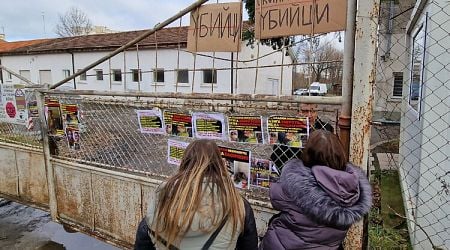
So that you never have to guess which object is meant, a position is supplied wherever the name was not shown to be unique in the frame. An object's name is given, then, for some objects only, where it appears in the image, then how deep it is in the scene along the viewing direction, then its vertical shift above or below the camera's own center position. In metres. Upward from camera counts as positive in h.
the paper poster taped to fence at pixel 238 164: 2.56 -0.58
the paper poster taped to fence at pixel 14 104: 4.26 -0.19
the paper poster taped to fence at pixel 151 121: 2.95 -0.28
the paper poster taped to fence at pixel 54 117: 3.78 -0.32
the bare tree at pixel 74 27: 43.56 +8.34
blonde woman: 1.61 -0.59
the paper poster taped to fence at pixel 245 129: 2.40 -0.29
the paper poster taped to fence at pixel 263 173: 2.48 -0.63
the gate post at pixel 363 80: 1.98 +0.07
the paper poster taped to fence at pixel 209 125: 2.60 -0.28
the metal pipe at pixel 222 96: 2.21 -0.05
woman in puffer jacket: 1.77 -0.59
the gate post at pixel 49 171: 3.91 -0.98
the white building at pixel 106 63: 10.11 +1.64
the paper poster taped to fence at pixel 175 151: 2.88 -0.54
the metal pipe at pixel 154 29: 2.76 +0.54
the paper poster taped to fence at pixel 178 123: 2.78 -0.28
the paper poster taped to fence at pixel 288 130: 2.23 -0.27
